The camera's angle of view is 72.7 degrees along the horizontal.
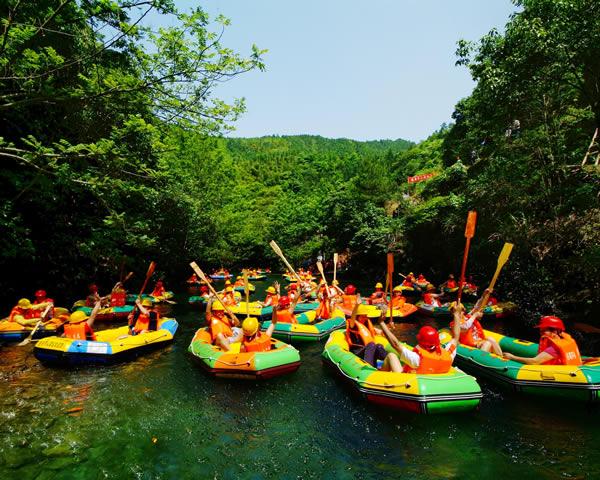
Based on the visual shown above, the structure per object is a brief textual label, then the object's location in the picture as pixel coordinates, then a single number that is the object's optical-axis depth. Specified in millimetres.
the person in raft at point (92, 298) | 13375
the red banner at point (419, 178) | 35706
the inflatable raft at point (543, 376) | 6195
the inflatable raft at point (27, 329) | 10375
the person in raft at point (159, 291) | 17133
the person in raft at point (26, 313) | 10641
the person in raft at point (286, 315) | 10880
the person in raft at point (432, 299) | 14906
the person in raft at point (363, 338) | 7828
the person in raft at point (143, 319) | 10375
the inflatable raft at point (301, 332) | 10703
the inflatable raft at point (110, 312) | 13336
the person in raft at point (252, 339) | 7918
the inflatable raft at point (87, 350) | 8328
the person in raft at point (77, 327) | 8719
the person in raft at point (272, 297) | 13445
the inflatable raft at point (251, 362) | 7500
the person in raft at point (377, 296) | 14705
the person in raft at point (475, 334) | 8383
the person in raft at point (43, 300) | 11461
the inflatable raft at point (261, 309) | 13852
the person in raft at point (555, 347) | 6656
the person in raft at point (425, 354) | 6168
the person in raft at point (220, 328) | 8766
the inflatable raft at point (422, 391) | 5871
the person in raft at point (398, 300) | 14252
